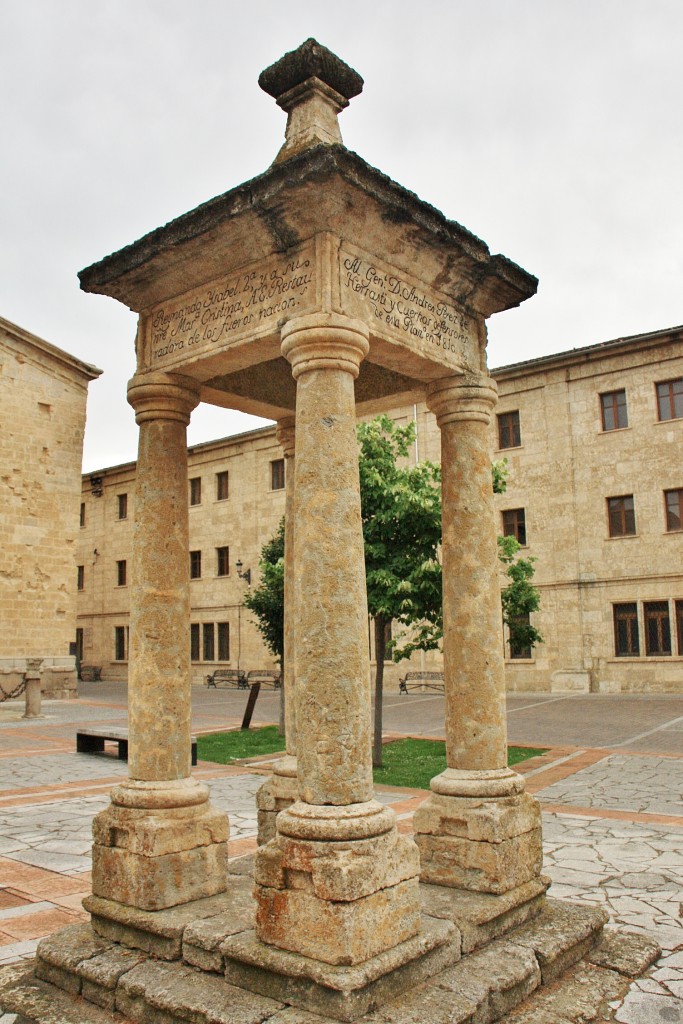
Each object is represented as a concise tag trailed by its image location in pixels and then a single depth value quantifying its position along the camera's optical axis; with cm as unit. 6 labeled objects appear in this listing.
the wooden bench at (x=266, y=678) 2833
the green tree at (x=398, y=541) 1176
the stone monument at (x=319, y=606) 358
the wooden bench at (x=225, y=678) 2998
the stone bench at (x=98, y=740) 1211
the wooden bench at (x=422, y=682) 2538
